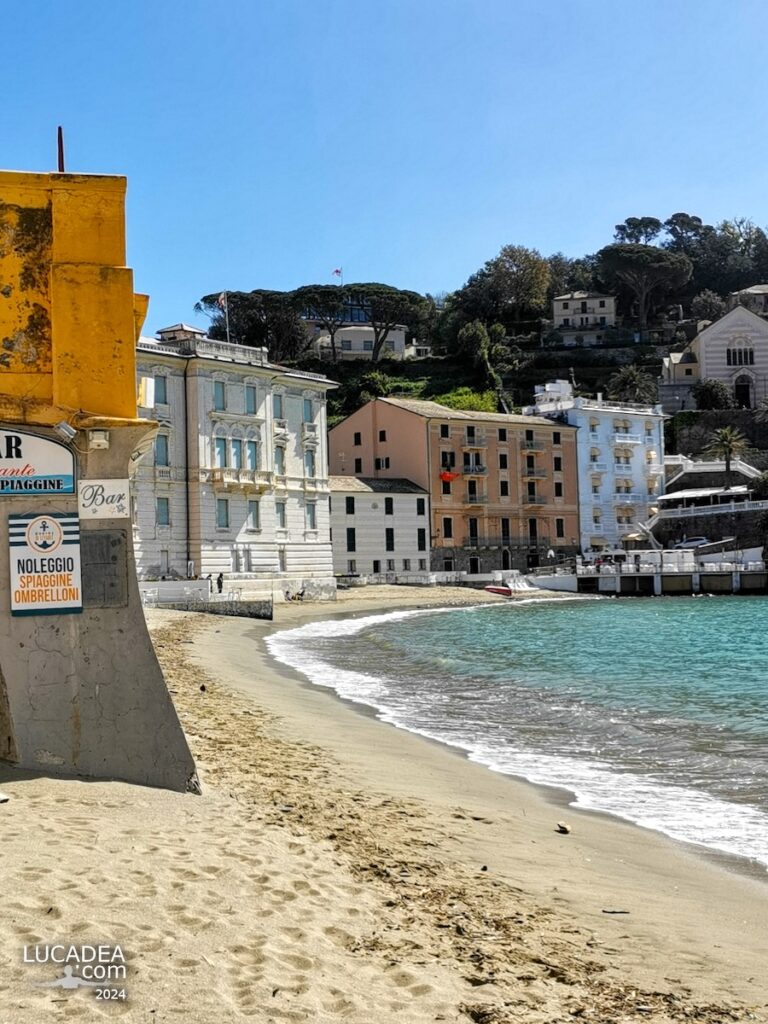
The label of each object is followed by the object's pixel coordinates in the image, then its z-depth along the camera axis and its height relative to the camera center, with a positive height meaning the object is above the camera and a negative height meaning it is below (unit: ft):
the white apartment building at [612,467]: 251.60 +15.48
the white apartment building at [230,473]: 164.25 +11.17
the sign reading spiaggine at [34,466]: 27.86 +2.12
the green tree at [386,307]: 352.28 +77.71
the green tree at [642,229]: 497.87 +141.71
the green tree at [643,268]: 409.69 +102.07
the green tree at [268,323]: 336.29 +69.07
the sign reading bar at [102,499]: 28.45 +1.21
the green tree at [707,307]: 403.95 +85.01
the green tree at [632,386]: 313.94 +43.87
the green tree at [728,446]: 256.85 +21.37
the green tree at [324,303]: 338.95 +75.53
